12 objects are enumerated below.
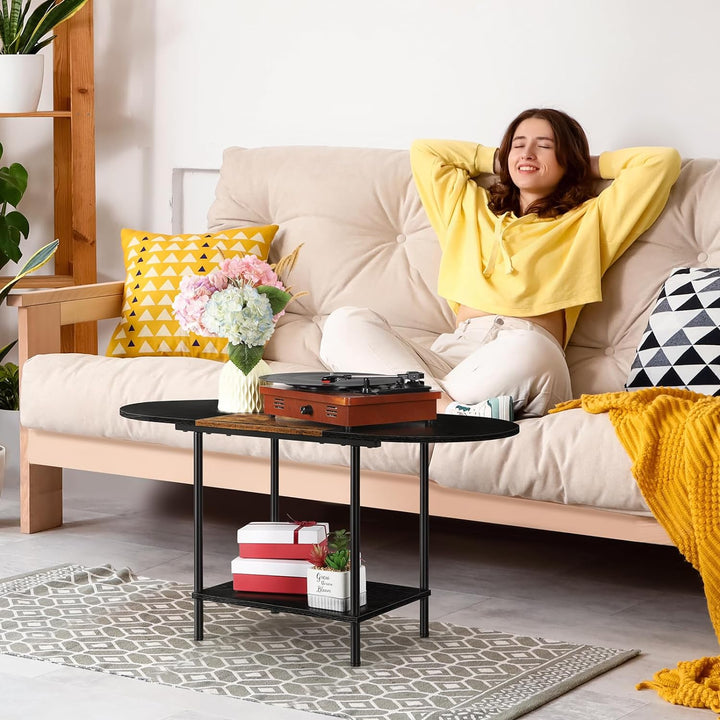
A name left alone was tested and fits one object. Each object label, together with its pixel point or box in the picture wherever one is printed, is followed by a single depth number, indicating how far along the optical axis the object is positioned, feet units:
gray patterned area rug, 11.46
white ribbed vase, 13.19
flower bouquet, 13.04
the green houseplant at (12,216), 23.35
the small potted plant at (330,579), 12.29
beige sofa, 13.88
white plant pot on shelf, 22.06
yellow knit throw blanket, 12.55
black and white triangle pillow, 15.01
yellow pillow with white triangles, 18.52
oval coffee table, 11.87
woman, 15.31
